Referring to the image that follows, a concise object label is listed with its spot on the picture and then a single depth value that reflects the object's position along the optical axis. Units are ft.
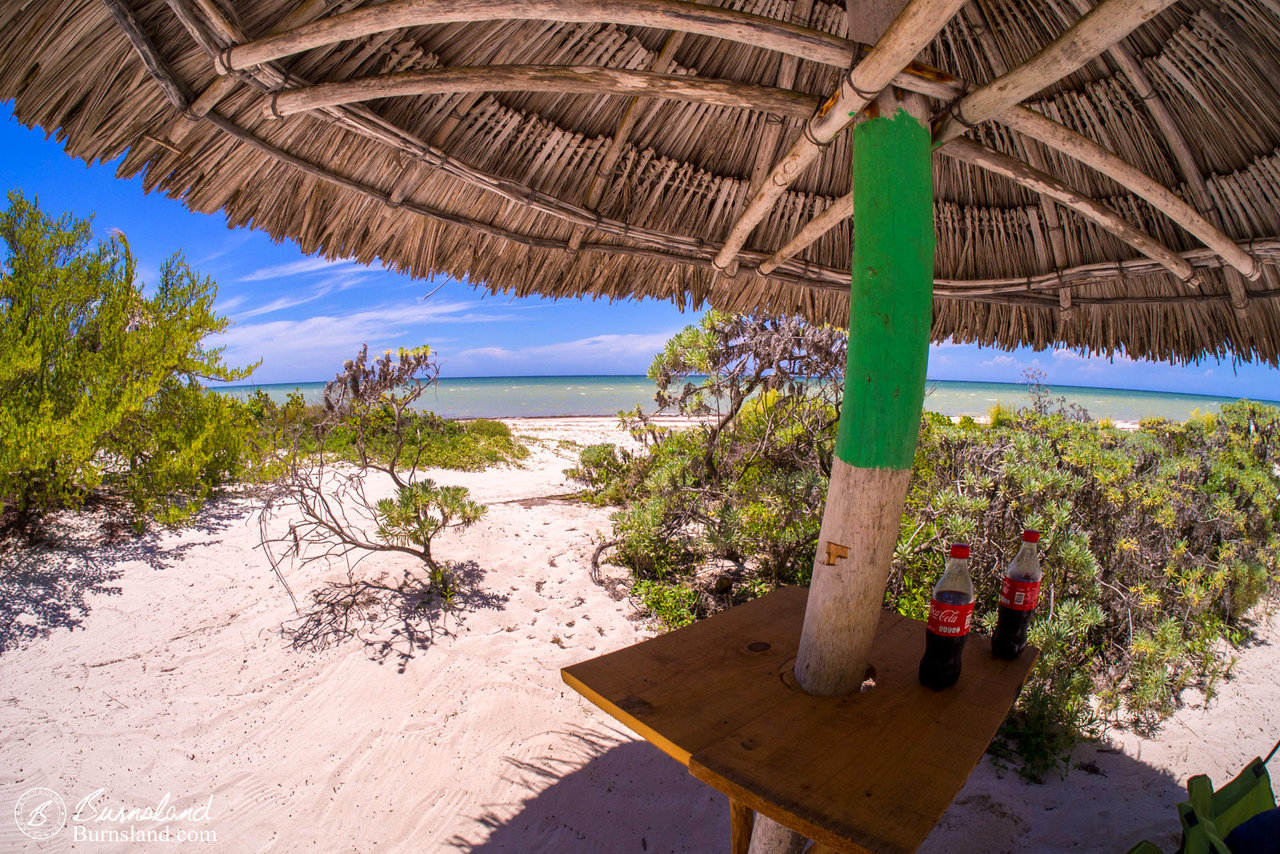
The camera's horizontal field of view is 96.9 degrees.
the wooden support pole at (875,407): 4.28
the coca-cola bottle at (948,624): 4.85
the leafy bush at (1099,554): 9.88
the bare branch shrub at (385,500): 13.80
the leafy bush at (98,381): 15.67
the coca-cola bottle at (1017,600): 5.67
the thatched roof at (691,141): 5.22
